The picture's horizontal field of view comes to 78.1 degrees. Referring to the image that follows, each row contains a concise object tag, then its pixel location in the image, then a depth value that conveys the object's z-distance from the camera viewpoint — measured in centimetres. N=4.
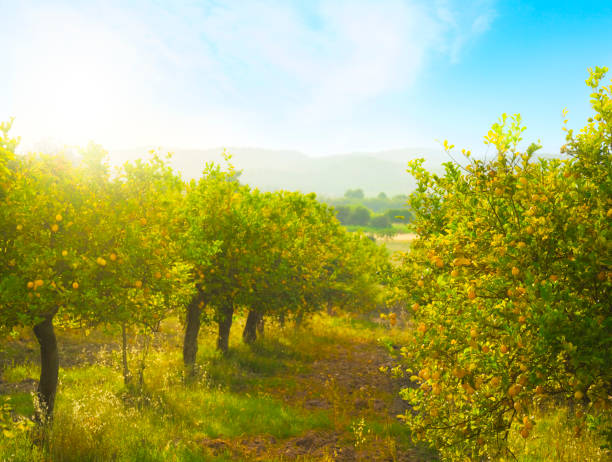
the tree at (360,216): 18818
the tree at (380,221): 18400
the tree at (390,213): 18456
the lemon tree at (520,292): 411
